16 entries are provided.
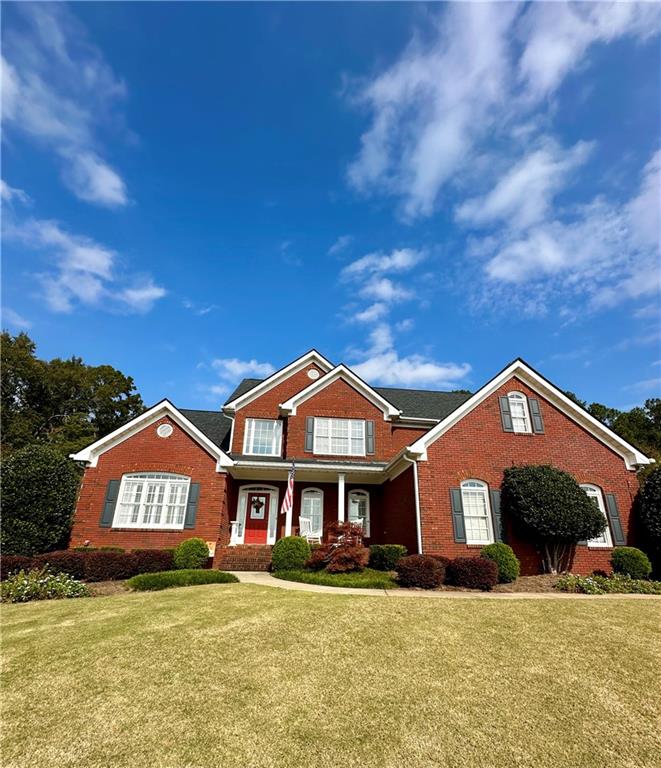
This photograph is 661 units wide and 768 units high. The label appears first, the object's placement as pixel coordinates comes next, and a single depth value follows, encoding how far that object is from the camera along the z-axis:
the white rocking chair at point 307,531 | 17.59
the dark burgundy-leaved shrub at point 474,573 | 11.33
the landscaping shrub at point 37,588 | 10.12
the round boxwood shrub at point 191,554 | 13.62
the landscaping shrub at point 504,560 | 12.30
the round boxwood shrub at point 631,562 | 13.10
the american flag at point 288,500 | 14.66
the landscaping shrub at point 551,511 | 13.09
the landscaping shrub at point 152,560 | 12.80
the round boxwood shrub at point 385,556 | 13.53
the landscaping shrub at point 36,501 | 13.65
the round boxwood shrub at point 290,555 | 13.23
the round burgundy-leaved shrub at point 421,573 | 11.02
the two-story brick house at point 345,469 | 14.38
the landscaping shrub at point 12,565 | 11.38
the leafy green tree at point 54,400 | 33.81
